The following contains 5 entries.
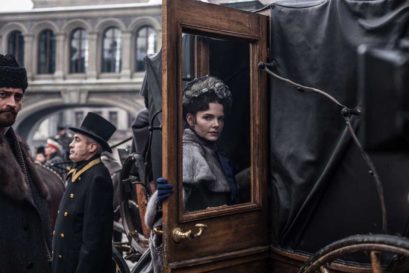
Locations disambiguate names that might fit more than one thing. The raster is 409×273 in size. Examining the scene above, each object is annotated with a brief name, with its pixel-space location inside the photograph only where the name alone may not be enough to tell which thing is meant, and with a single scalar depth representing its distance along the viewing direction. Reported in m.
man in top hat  3.99
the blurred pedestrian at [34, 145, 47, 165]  11.44
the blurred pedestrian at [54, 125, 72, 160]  11.20
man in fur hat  3.01
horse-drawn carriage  2.91
